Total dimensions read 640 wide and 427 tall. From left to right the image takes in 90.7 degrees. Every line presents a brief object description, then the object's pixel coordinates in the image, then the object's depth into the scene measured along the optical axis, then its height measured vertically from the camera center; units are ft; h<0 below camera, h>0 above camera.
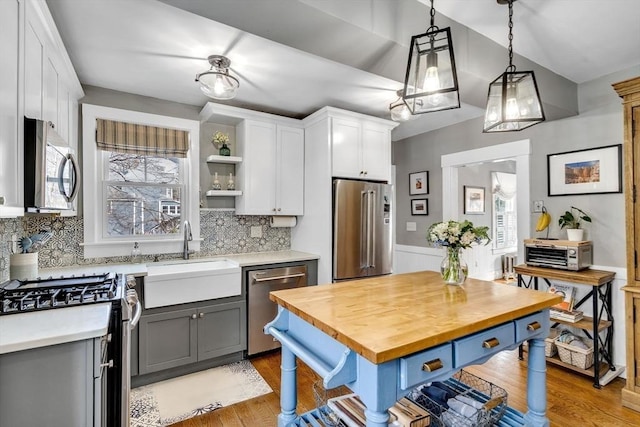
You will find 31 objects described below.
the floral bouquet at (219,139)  10.91 +2.68
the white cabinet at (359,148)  10.80 +2.44
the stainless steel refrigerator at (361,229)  10.50 -0.46
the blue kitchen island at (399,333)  3.79 -1.59
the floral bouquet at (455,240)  6.30 -0.52
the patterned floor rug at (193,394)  7.07 -4.41
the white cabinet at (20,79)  4.19 +2.22
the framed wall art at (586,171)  8.75 +1.24
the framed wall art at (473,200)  17.87 +0.83
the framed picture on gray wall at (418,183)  14.21 +1.49
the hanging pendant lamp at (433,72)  4.60 +2.13
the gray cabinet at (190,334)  8.12 -3.22
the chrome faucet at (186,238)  10.18 -0.68
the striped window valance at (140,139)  9.33 +2.44
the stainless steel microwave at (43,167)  4.86 +0.84
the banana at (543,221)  9.89 -0.22
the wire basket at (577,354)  8.51 -3.88
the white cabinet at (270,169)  10.87 +1.69
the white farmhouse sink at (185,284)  8.10 -1.82
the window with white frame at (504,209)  19.70 +0.34
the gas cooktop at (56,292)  4.79 -1.29
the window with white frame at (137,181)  9.23 +1.15
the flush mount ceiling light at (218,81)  7.35 +3.19
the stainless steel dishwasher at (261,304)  9.59 -2.70
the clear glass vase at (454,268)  6.48 -1.10
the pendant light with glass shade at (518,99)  5.56 +2.03
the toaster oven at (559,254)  8.77 -1.15
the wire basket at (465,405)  5.29 -3.44
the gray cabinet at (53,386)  3.67 -2.03
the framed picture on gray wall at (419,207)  14.20 +0.38
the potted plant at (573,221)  9.20 -0.22
